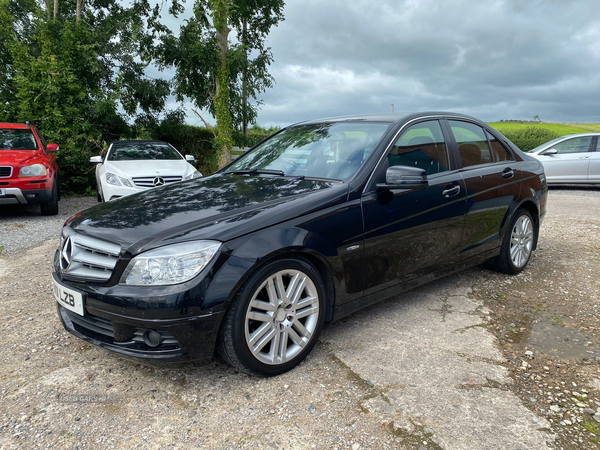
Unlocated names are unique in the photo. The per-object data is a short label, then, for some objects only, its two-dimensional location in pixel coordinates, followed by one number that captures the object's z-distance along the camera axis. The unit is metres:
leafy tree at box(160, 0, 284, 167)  15.25
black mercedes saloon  2.40
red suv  7.73
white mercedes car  8.11
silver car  12.39
